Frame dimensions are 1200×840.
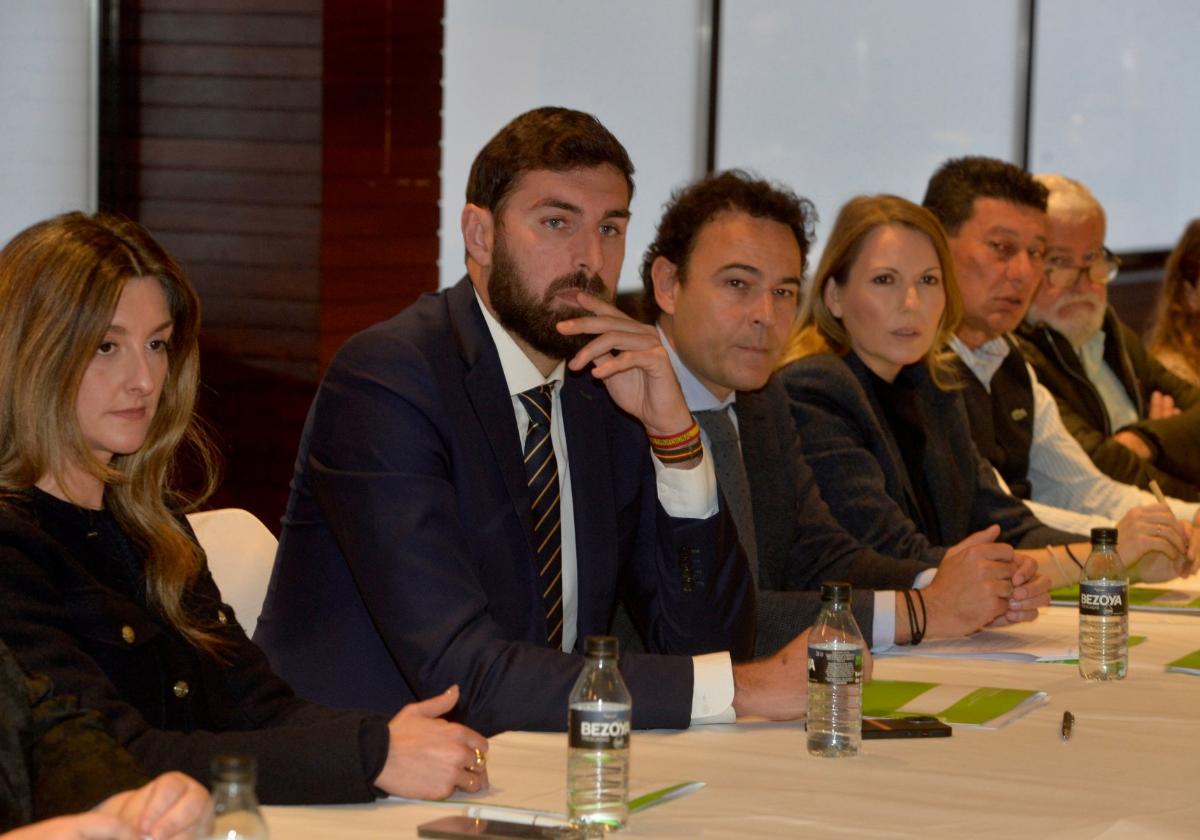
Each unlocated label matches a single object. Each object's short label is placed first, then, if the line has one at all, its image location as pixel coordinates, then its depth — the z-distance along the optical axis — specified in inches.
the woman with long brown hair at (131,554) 137.1
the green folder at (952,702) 170.7
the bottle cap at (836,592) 157.5
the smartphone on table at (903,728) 162.3
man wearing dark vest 321.2
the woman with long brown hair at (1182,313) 416.0
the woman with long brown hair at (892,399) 260.8
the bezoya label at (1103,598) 195.5
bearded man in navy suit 167.3
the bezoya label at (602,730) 132.3
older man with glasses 363.7
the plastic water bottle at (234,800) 97.1
